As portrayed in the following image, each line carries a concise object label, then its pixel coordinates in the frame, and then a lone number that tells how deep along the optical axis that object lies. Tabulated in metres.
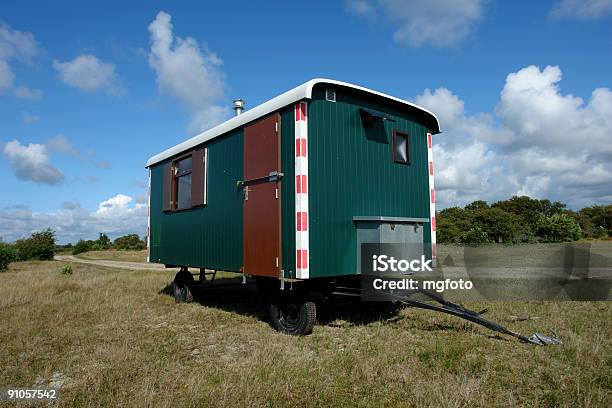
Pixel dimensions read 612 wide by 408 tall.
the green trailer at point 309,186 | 6.04
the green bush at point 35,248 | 38.44
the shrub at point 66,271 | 19.03
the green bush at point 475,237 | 30.55
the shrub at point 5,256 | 26.17
